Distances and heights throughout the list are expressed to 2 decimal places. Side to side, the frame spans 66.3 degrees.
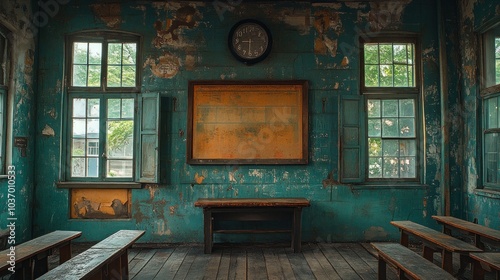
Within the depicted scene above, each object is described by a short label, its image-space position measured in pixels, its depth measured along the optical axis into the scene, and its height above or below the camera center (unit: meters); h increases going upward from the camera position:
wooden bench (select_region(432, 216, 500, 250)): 3.60 -0.73
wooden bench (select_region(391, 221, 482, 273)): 3.25 -0.79
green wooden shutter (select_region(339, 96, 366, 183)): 5.28 +0.28
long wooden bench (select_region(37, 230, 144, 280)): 2.57 -0.80
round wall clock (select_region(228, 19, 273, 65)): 5.33 +1.60
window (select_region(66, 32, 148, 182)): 5.33 +0.68
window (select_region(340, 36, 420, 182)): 5.32 +0.62
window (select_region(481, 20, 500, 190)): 4.62 +0.64
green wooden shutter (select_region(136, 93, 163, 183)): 5.17 +0.22
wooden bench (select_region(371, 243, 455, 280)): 2.65 -0.82
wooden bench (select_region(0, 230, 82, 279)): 2.84 -0.79
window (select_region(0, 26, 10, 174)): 4.68 +0.84
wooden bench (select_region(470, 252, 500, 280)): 2.71 -0.77
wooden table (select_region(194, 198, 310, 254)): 4.73 -0.72
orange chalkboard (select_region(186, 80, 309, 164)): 5.31 +0.48
